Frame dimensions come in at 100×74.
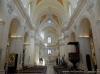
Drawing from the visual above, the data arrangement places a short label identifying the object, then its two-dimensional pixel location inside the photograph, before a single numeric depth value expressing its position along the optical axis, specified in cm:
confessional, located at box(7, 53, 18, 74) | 639
